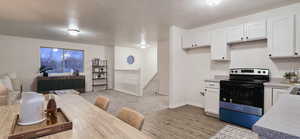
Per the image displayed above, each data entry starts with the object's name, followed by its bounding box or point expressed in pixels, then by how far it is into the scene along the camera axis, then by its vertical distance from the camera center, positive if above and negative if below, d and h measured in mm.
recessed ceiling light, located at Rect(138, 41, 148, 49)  6754 +1271
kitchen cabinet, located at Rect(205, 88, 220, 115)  3100 -756
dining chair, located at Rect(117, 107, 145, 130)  1205 -475
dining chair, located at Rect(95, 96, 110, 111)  1752 -464
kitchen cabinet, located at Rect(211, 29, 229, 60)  3244 +548
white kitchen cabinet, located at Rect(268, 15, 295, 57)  2433 +592
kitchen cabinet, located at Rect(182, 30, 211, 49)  3596 +812
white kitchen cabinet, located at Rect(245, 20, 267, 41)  2690 +772
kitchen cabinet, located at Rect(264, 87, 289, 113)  2279 -451
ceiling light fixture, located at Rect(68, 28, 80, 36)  3986 +1125
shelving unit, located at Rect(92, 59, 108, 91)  6879 -253
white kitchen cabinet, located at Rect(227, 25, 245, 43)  2969 +768
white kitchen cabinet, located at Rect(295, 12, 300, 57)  2385 +567
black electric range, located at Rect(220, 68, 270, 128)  2469 -550
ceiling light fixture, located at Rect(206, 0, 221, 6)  2389 +1179
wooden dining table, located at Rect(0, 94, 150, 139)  917 -453
